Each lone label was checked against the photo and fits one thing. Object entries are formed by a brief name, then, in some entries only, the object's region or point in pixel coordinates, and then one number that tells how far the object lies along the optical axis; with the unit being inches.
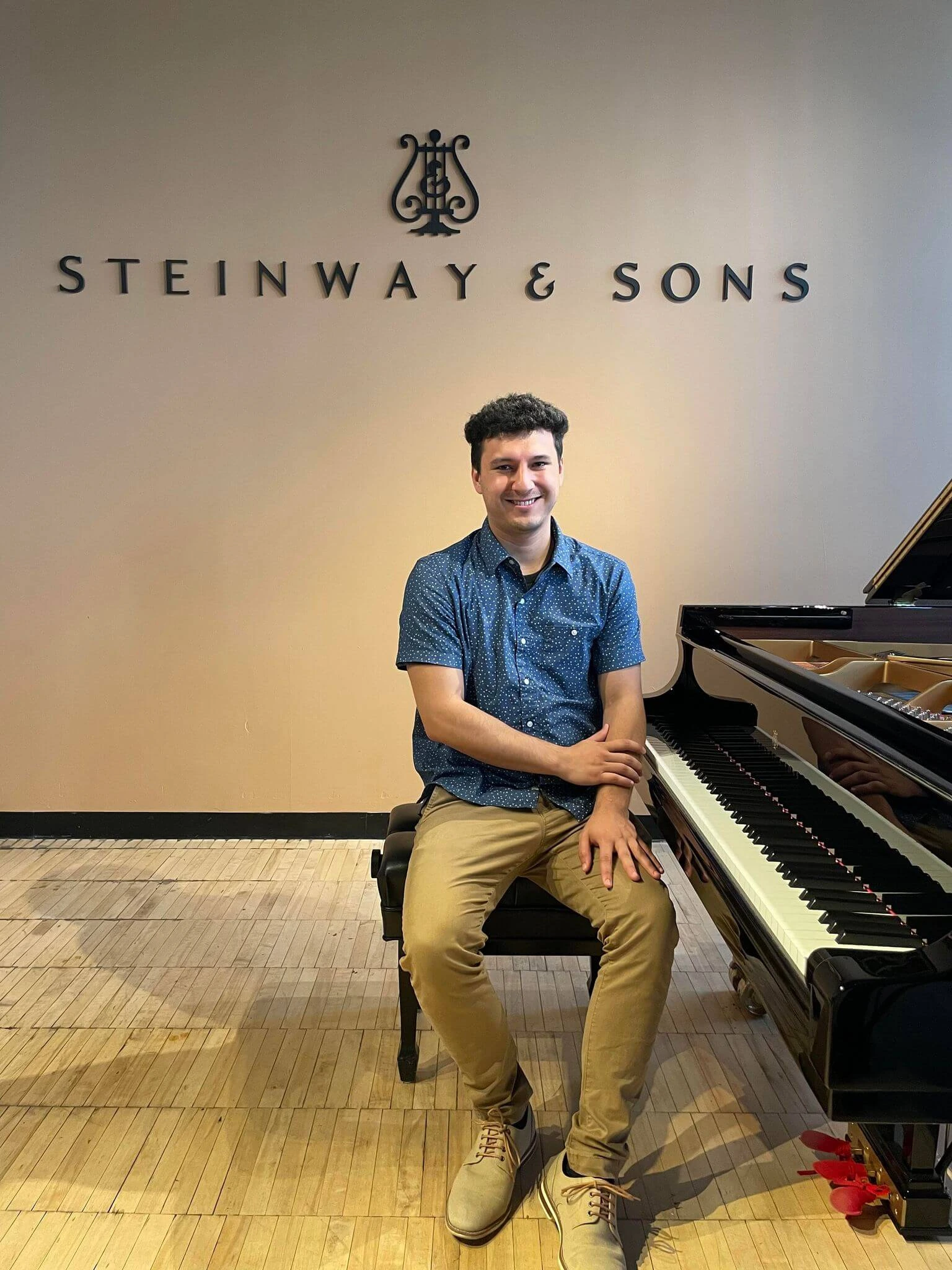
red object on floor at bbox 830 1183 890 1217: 69.6
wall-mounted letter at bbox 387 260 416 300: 138.6
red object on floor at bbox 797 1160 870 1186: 71.5
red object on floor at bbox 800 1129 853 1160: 74.2
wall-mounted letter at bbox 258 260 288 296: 138.6
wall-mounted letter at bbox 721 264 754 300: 137.6
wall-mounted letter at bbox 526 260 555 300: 138.2
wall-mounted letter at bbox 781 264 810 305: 137.4
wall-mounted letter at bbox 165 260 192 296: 138.7
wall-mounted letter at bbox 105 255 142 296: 138.8
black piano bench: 78.4
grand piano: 46.0
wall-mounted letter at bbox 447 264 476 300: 138.3
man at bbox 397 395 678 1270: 68.8
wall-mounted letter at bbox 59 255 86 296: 139.1
